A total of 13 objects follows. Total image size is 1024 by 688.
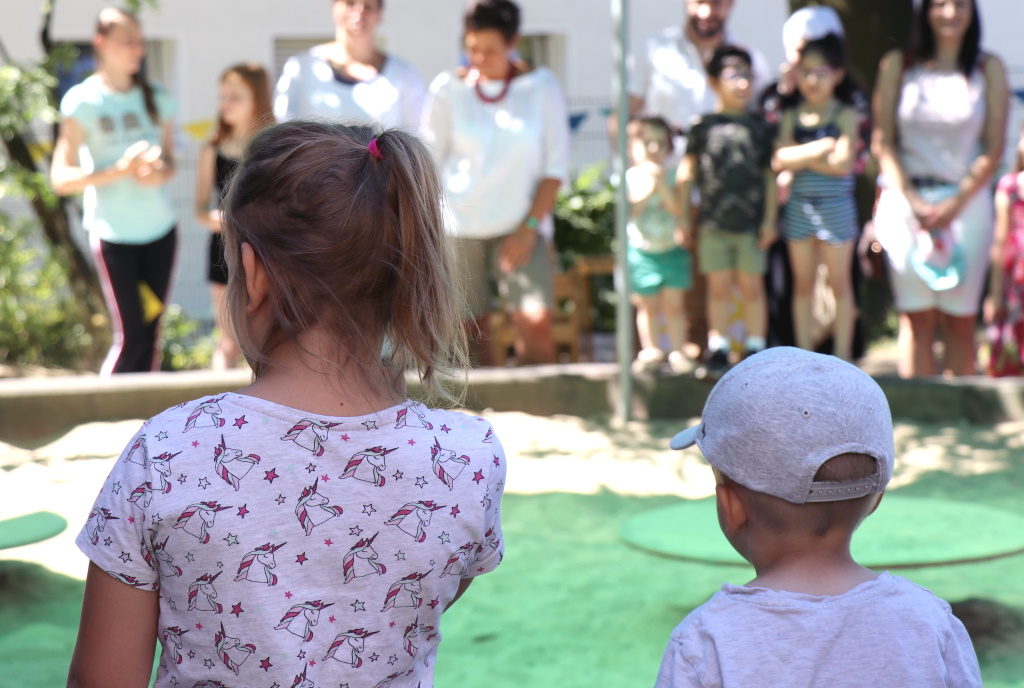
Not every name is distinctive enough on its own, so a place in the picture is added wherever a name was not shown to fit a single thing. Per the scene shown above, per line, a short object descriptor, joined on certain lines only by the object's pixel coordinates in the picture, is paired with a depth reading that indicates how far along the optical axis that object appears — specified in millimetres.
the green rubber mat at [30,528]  3957
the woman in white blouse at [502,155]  7117
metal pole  6902
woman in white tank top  6832
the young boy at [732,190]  7016
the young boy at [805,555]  1691
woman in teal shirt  7113
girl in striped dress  6910
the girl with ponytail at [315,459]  1737
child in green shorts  7363
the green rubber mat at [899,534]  3564
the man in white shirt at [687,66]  7344
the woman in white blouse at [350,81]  6863
